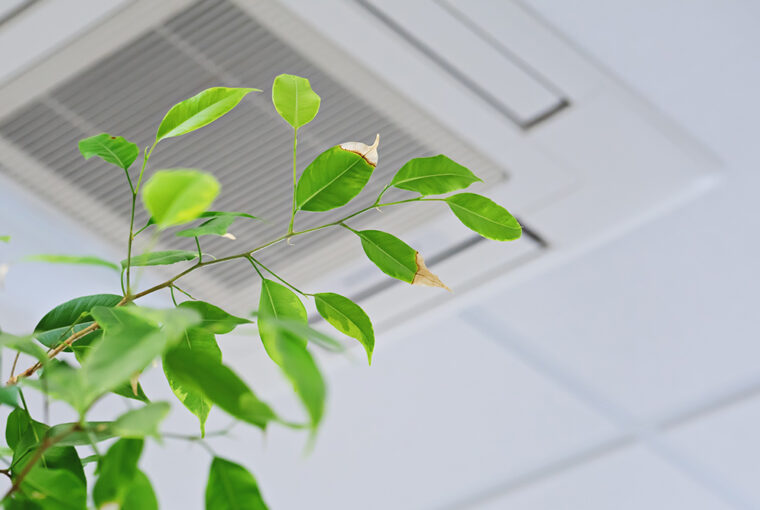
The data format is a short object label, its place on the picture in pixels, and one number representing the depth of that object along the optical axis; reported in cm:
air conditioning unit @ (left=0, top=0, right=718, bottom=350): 179
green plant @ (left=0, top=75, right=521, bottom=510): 100
